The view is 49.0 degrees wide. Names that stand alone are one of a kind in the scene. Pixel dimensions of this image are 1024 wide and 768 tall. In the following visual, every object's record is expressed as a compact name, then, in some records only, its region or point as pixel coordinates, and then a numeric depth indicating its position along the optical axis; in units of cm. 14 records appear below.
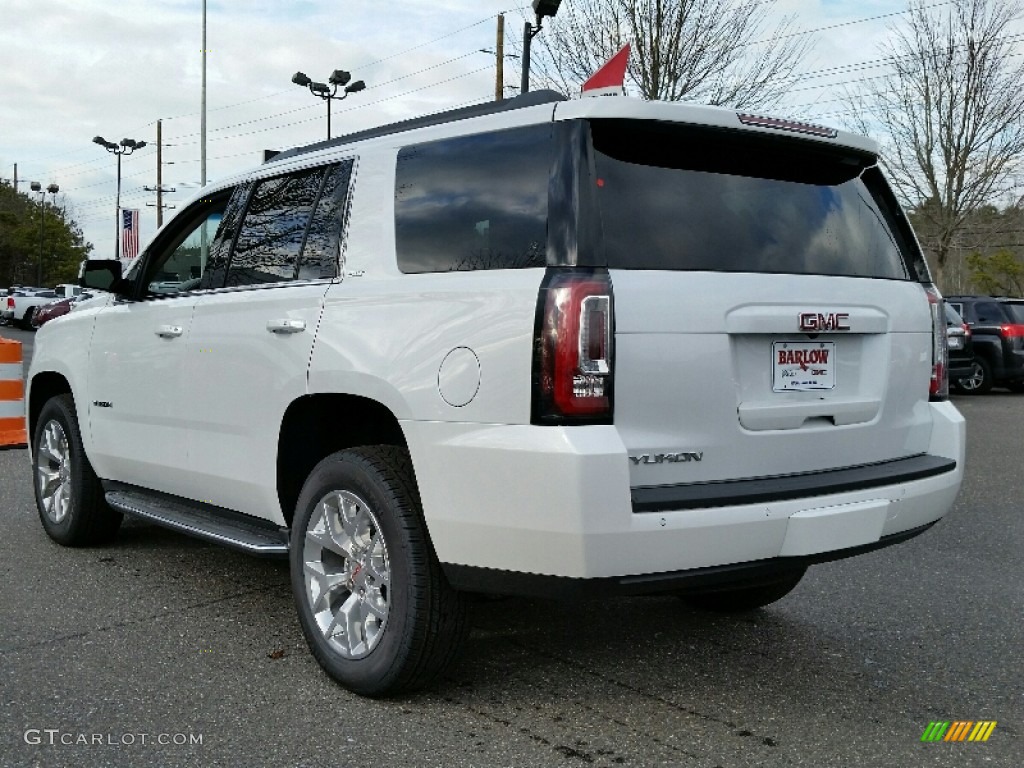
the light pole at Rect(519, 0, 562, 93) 1802
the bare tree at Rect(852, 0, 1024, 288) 3528
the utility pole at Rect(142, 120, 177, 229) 6034
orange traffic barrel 997
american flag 3716
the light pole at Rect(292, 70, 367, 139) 3284
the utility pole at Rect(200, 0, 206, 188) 4534
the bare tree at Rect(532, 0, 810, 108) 2602
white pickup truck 4431
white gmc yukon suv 320
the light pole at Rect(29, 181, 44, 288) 7981
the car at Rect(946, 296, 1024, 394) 1905
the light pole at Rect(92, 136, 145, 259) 5638
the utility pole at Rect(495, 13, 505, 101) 2691
